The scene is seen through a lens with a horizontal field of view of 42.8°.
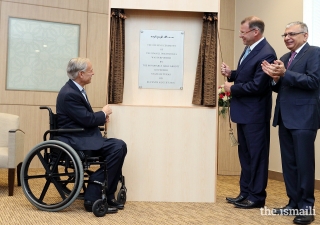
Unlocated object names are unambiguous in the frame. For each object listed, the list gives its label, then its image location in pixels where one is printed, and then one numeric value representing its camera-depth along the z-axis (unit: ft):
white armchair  12.60
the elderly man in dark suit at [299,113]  10.02
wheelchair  9.75
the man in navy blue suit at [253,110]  11.50
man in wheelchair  10.26
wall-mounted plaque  12.62
